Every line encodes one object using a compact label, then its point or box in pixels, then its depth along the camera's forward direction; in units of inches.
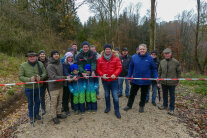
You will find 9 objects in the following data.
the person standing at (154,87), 192.3
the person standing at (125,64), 217.5
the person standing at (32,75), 136.0
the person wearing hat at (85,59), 155.5
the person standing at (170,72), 159.8
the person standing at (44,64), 166.1
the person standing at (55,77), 141.4
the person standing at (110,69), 150.6
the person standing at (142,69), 154.0
